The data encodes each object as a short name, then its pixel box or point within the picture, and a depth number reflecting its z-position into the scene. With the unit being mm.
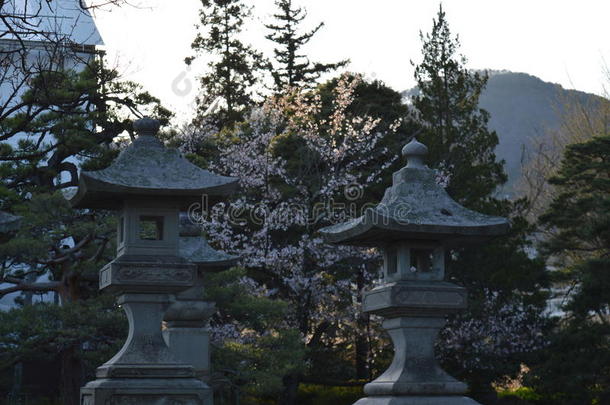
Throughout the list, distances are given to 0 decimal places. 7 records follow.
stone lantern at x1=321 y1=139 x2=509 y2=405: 8781
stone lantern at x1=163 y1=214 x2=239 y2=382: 11000
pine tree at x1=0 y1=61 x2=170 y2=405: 14477
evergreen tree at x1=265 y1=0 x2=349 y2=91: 33969
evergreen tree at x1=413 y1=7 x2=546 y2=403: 21625
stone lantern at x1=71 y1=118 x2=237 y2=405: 8898
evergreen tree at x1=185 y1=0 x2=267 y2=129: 32344
